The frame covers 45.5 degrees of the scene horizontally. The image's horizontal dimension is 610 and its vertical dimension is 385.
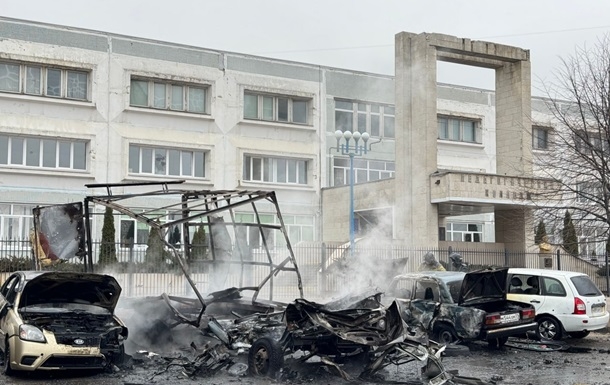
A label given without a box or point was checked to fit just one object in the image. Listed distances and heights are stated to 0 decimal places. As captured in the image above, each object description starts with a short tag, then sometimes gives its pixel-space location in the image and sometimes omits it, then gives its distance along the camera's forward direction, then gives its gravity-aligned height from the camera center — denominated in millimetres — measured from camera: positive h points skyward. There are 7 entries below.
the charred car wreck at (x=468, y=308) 13539 -1212
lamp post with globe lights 26312 +3902
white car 15617 -1184
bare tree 19406 +2480
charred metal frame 12328 +449
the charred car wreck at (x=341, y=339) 10156 -1333
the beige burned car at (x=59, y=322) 10188 -1175
